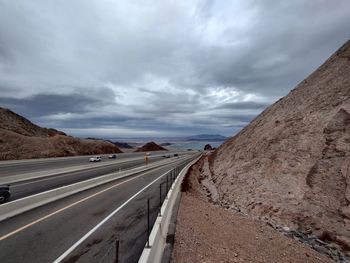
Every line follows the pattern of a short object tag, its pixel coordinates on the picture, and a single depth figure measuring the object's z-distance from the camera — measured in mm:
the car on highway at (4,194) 12320
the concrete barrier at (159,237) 6232
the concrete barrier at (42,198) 9930
